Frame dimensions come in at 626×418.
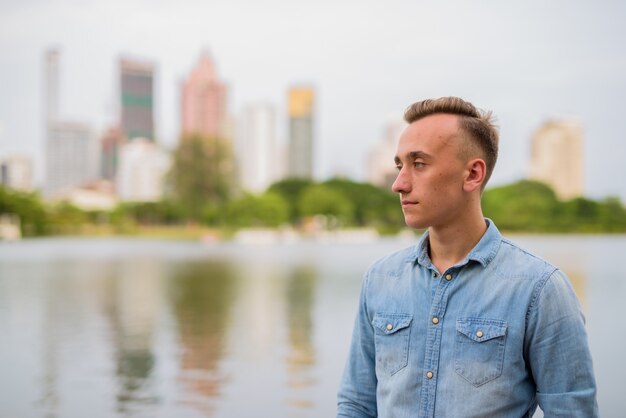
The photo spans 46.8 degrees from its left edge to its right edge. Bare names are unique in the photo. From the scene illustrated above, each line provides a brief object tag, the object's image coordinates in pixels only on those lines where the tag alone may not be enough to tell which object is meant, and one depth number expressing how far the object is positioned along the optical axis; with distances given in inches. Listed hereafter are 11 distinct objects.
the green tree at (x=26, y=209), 3019.2
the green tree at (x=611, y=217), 3892.7
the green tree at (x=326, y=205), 3506.4
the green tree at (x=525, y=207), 3577.8
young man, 82.4
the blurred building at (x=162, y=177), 3612.2
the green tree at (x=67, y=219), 3440.0
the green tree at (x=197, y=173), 3521.2
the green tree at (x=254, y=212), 3366.1
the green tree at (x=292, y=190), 3811.5
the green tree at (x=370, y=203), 3718.0
